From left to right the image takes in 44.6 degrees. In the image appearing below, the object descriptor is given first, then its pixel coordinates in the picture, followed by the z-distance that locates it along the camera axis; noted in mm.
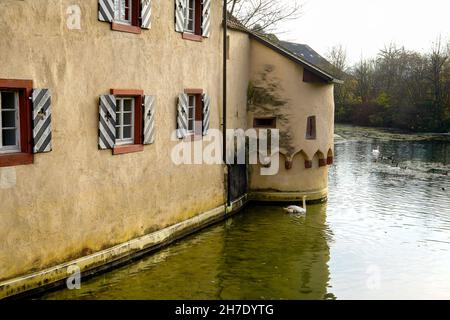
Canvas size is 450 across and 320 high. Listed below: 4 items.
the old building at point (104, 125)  9203
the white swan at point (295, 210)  17591
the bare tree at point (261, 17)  31844
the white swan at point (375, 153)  31797
